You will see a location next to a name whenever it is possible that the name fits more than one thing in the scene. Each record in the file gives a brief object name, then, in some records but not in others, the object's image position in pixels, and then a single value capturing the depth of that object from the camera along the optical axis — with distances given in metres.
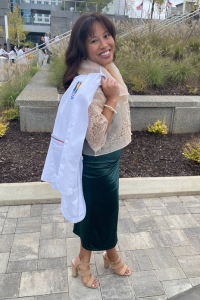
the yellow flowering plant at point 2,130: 4.52
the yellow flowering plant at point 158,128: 4.79
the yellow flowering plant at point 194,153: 3.90
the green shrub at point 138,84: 5.63
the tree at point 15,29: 27.99
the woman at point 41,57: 13.57
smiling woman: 1.62
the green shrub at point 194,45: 7.70
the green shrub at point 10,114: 5.32
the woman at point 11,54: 18.74
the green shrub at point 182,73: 6.24
